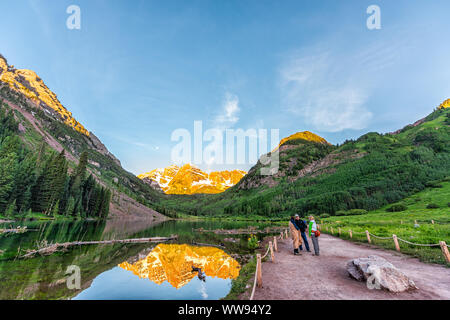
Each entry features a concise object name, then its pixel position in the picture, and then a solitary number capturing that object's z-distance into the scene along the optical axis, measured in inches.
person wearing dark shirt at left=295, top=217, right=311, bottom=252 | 694.5
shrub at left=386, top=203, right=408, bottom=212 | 3464.1
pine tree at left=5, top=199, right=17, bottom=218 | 2206.7
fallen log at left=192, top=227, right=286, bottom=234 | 2575.5
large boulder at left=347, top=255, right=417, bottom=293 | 341.1
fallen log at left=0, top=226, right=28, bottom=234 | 1386.1
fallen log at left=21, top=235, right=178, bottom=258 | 820.6
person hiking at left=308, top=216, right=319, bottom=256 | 647.1
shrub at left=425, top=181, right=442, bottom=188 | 4083.2
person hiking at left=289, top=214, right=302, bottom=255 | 700.0
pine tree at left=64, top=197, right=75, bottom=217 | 3164.4
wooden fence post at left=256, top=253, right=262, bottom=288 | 403.5
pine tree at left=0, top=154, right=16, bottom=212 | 2245.3
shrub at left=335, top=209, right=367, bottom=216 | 4164.9
